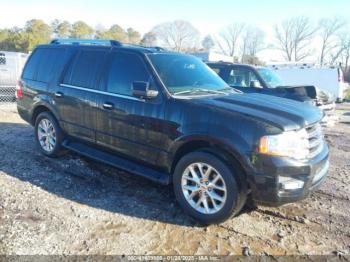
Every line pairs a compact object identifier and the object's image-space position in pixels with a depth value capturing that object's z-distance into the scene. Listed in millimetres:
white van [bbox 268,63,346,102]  18781
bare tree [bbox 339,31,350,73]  69938
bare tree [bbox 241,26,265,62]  77625
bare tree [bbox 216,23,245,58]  76500
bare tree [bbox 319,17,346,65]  74688
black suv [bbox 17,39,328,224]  3516
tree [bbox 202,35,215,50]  74625
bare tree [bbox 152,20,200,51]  61656
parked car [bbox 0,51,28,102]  12733
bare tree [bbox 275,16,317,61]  79131
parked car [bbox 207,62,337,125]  8359
